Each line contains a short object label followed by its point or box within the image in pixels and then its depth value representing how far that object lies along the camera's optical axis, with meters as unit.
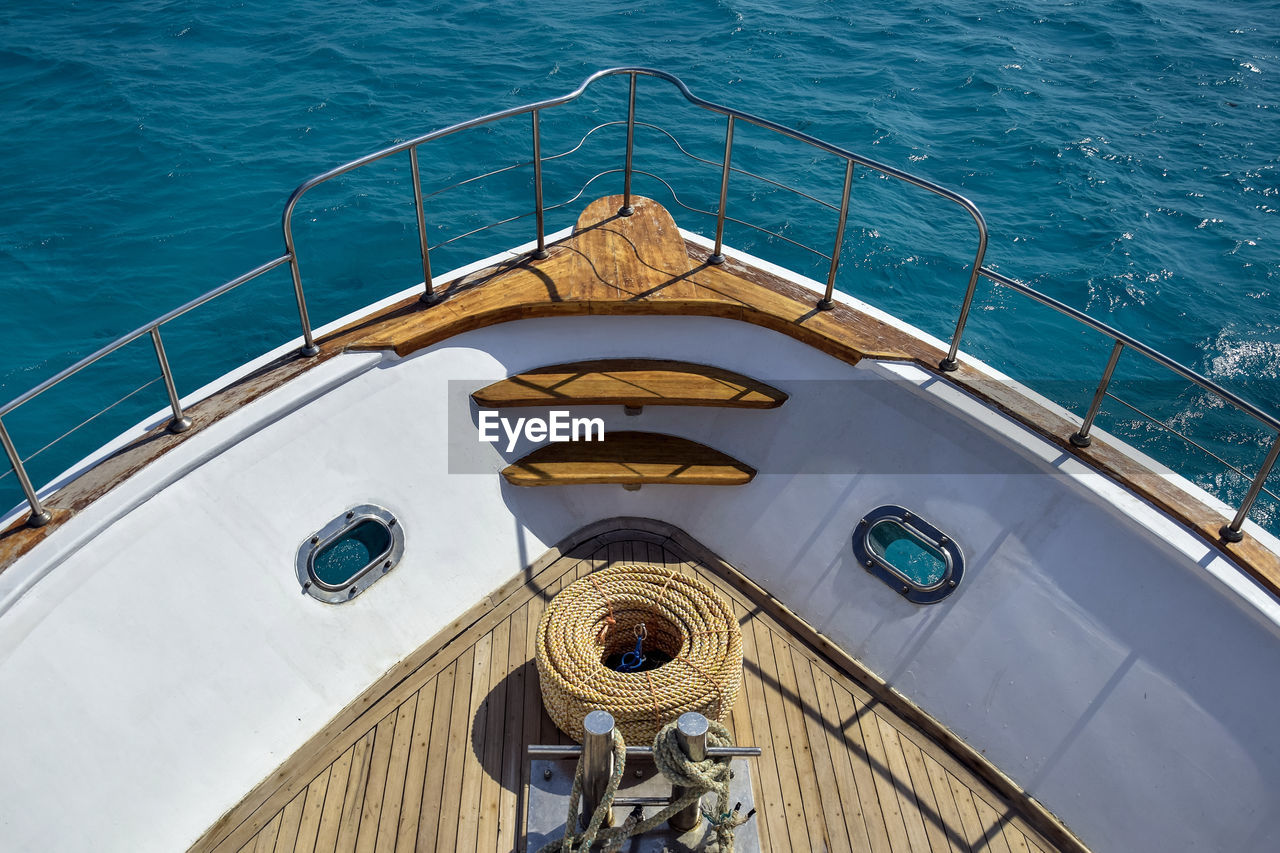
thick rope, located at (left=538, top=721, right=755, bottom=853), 2.38
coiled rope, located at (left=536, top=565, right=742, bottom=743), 2.97
